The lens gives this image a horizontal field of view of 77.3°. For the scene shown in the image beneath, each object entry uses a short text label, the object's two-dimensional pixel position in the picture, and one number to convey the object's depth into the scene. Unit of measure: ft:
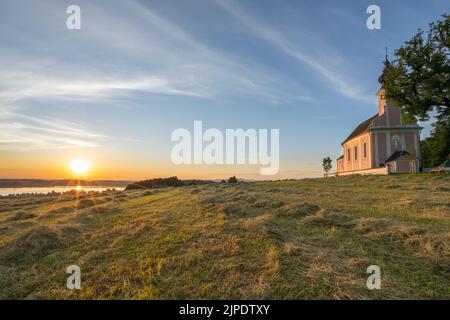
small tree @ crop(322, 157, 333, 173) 279.30
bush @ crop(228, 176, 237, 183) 147.95
